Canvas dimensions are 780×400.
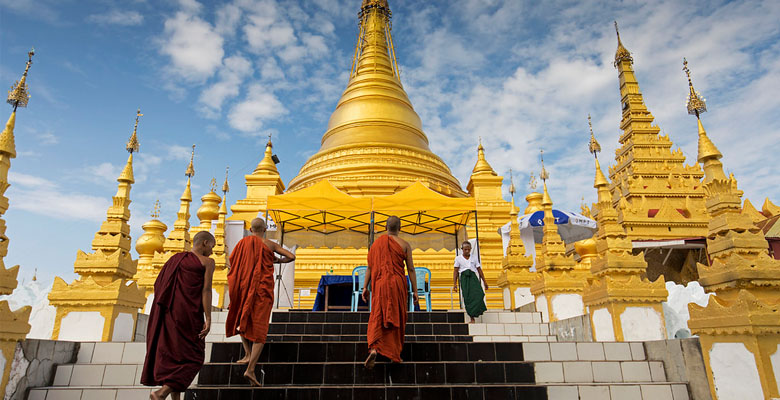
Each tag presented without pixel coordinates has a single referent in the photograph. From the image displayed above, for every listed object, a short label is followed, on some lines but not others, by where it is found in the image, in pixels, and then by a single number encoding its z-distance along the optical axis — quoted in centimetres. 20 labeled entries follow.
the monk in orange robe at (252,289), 430
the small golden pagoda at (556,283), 695
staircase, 395
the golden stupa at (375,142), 1492
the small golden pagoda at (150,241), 1570
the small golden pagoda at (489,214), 1267
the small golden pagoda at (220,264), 845
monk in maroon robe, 332
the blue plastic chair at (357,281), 821
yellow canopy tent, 929
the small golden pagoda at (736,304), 351
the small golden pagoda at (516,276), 854
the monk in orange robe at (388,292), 430
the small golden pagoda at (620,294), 511
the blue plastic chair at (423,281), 831
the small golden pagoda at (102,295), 498
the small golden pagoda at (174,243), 950
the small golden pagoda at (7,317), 364
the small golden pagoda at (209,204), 1420
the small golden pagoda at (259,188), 1411
